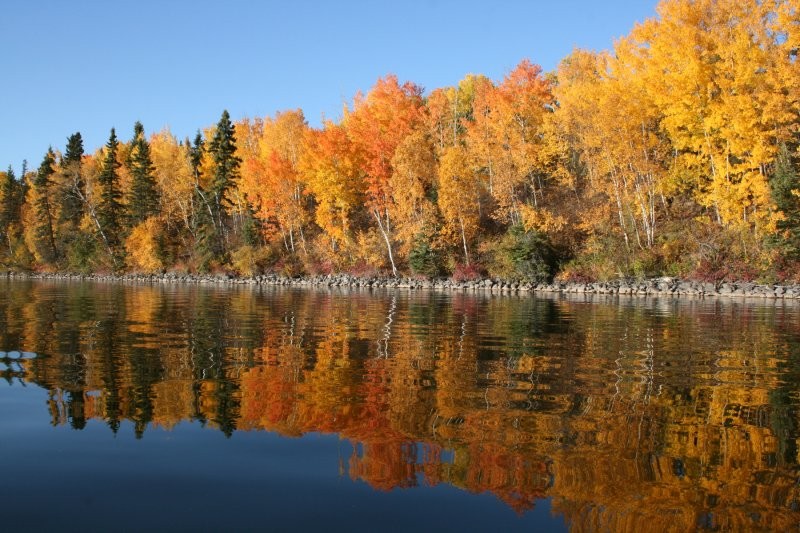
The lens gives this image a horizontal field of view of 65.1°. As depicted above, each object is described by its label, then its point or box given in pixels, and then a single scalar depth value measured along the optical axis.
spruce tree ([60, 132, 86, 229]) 74.81
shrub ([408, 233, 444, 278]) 44.57
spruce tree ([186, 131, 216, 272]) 61.22
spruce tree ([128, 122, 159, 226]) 69.81
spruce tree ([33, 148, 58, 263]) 78.31
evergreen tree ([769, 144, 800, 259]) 31.59
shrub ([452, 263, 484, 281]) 42.59
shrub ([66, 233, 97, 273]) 72.19
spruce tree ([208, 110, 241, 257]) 63.03
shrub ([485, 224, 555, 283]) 39.72
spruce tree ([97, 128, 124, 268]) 72.38
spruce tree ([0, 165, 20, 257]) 88.81
